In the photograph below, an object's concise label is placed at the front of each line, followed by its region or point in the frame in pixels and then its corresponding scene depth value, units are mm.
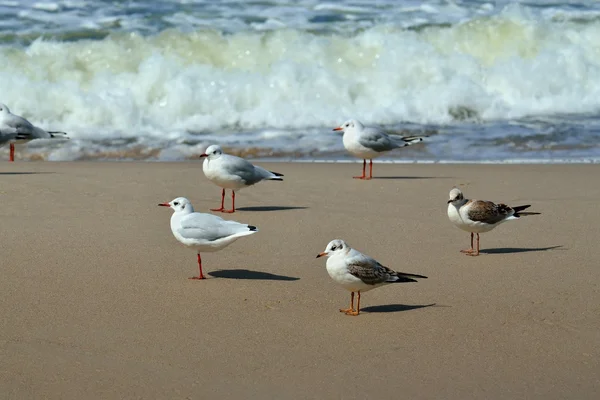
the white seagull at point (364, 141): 21094
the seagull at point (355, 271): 10531
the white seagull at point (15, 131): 23203
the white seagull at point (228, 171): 16828
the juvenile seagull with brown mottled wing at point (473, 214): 13617
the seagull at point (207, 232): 12187
